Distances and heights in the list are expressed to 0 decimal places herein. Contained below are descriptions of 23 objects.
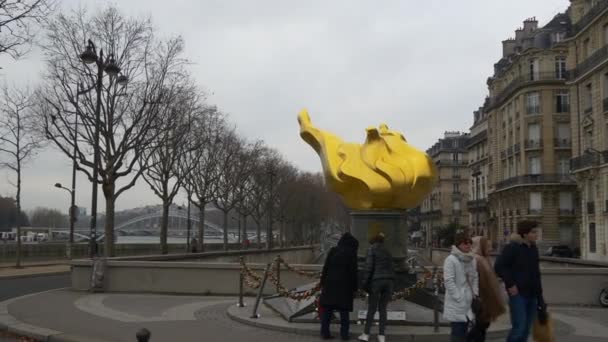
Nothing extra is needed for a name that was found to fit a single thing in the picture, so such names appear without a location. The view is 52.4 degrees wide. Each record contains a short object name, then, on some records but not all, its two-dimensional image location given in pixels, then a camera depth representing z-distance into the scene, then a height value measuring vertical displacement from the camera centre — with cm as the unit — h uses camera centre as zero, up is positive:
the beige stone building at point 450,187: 10119 +448
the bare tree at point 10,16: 1369 +450
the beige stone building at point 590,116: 4106 +684
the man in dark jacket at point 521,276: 788 -80
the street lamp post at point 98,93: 1984 +419
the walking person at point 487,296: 771 -104
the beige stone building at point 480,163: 7706 +658
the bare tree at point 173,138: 3043 +424
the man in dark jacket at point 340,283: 986 -111
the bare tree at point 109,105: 2633 +501
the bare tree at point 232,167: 5056 +402
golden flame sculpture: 1324 +92
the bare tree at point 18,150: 3075 +337
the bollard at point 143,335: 600 -117
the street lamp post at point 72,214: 3647 +8
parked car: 4794 -299
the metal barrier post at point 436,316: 1068 -179
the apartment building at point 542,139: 5656 +707
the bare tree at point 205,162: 4344 +402
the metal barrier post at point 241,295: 1363 -178
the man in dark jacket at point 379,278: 959 -100
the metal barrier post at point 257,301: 1208 -169
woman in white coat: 748 -89
